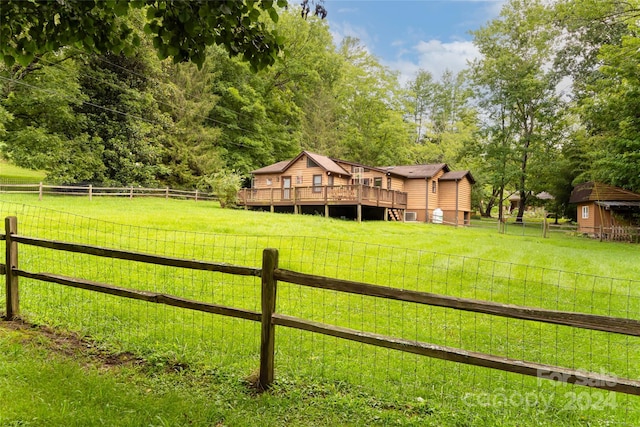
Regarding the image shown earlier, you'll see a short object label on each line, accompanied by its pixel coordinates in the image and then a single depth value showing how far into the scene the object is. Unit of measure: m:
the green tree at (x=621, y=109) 16.50
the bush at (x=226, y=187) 23.69
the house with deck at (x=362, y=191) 22.66
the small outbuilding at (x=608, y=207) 23.84
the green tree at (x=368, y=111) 42.66
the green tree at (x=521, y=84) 31.94
